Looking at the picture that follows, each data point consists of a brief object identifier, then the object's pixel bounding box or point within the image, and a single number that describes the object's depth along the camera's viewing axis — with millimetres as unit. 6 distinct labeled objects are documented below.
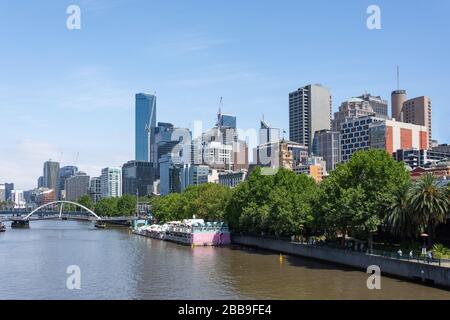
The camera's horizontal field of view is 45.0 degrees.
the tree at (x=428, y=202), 49562
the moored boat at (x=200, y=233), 91938
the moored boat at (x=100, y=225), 168025
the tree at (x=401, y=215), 52441
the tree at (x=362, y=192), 56531
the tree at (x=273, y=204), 74812
